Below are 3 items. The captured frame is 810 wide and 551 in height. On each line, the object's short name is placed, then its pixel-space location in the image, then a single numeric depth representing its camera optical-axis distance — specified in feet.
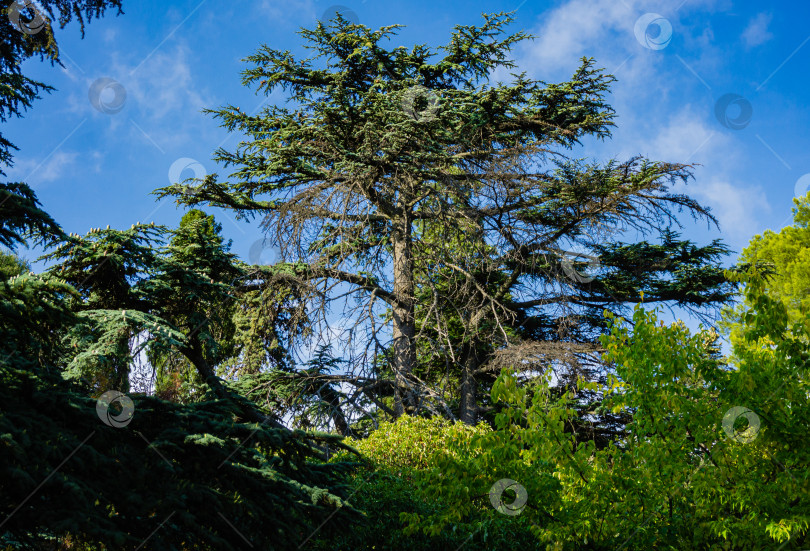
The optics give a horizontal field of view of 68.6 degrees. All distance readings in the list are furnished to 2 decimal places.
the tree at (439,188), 42.45
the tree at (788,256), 62.34
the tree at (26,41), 24.91
